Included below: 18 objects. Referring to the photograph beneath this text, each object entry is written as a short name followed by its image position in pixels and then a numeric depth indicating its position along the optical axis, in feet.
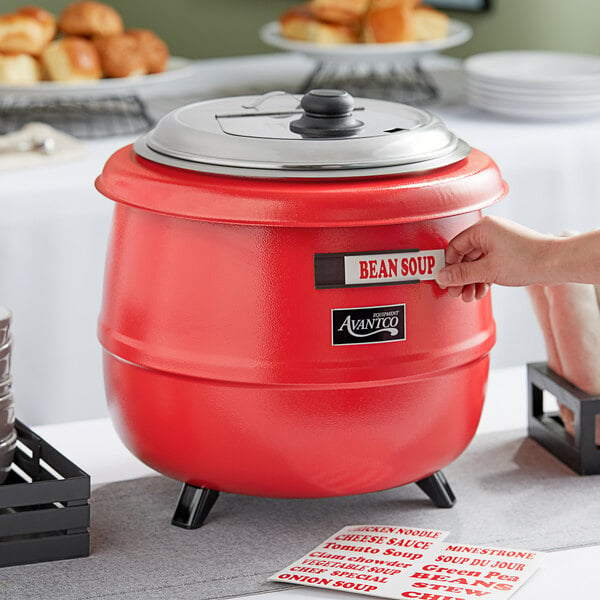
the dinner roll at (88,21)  12.60
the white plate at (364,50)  12.93
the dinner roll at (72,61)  11.79
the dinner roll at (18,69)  11.83
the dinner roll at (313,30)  13.42
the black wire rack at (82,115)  12.34
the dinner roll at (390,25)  13.10
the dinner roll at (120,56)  12.09
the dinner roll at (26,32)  12.20
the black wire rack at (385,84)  14.02
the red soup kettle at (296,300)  4.94
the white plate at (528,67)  12.97
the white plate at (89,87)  11.52
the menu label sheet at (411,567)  4.84
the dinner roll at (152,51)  12.37
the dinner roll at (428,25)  13.44
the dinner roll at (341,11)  13.49
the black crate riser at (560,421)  6.03
